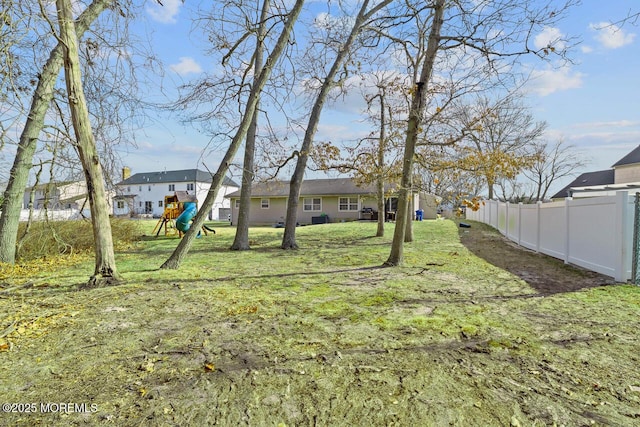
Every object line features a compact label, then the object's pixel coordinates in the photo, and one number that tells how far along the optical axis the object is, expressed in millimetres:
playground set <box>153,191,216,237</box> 14383
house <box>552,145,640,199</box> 15975
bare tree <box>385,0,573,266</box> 7023
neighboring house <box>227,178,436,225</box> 25828
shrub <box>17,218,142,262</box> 8597
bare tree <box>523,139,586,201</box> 34438
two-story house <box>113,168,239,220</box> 46938
